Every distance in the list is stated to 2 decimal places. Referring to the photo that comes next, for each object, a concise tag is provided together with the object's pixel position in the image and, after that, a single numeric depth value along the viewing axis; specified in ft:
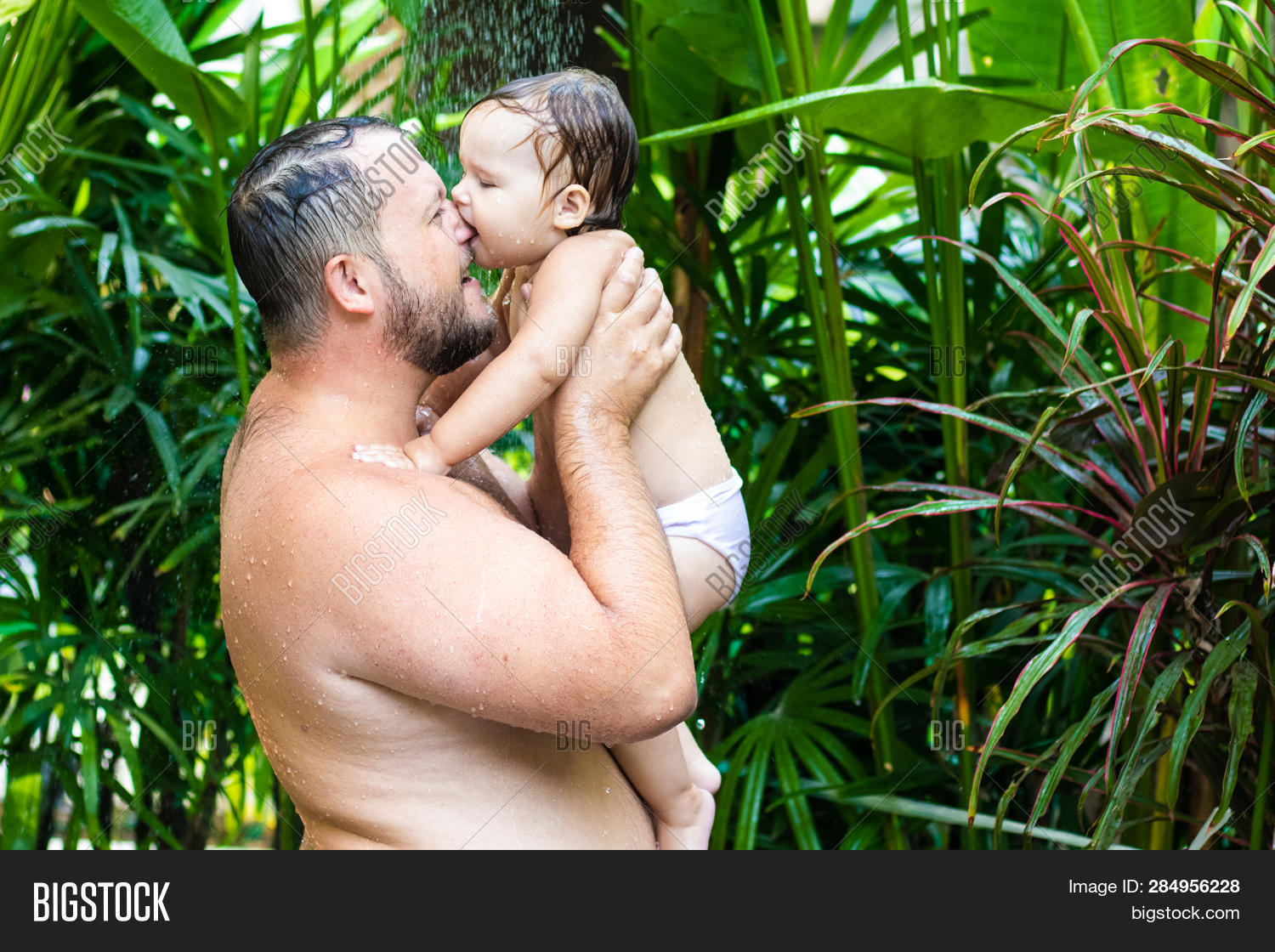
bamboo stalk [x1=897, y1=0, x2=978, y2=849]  7.42
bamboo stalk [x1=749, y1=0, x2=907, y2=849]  6.93
